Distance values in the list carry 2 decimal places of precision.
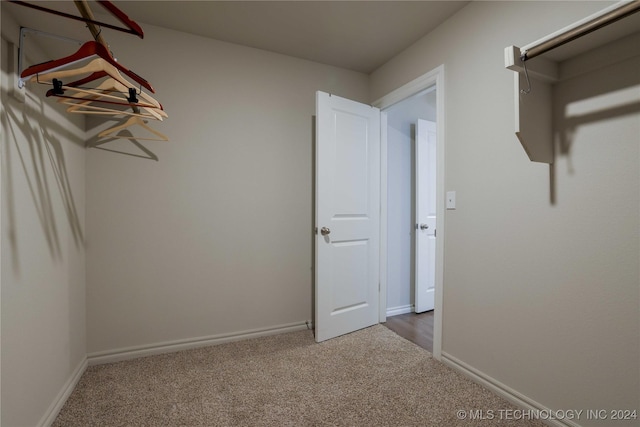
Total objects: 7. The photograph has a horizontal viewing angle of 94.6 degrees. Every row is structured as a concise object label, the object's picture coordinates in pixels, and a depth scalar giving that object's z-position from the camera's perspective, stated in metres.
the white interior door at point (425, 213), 3.13
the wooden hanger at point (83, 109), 1.49
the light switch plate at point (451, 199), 2.01
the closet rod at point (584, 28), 1.01
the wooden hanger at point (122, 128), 1.86
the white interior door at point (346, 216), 2.38
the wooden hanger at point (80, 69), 1.15
